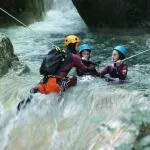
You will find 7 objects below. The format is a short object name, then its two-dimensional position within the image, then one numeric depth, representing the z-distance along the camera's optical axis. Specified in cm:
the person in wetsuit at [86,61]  966
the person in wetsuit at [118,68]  944
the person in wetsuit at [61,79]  877
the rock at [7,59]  1074
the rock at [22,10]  1944
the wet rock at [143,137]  626
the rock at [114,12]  1748
